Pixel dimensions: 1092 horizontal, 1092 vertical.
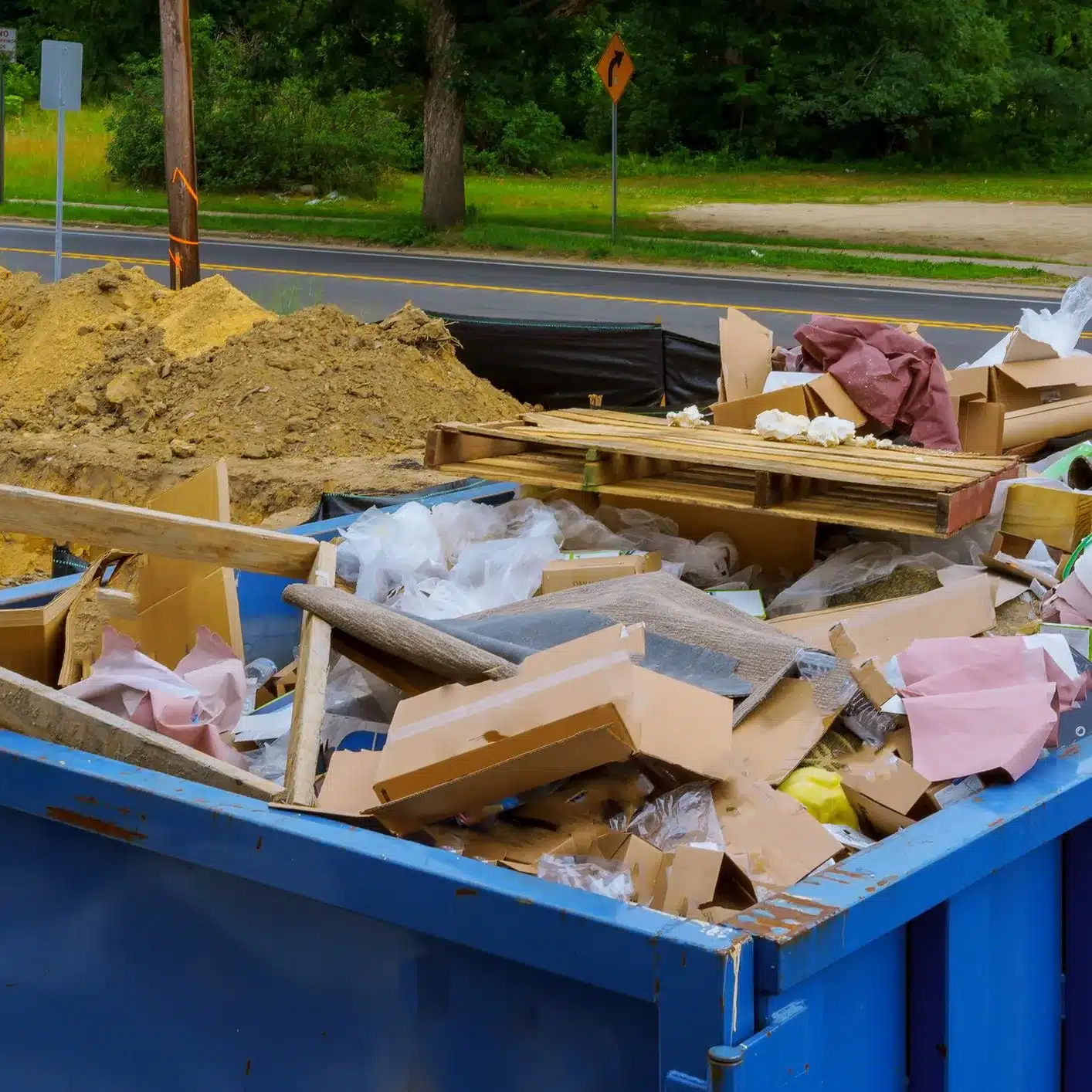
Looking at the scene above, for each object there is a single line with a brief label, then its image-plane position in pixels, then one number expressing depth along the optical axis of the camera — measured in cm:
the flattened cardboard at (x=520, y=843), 418
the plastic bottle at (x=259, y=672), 651
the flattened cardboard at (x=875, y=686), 509
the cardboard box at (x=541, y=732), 412
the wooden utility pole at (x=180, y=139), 3153
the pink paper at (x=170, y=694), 539
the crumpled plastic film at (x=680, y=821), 440
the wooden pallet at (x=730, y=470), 756
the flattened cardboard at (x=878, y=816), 451
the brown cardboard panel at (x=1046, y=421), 998
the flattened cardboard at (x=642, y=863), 414
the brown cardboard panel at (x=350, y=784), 445
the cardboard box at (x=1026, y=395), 992
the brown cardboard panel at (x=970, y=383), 1009
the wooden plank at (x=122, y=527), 577
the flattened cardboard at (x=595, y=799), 442
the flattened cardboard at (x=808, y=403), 959
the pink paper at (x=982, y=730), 432
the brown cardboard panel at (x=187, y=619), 643
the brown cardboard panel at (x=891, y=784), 445
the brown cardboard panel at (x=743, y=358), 1032
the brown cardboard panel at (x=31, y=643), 629
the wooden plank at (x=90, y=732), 464
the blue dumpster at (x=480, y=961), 336
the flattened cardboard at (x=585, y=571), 701
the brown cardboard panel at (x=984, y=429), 979
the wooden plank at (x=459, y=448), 914
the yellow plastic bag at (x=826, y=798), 475
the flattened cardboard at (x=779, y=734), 488
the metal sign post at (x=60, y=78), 3086
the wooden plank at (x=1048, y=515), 773
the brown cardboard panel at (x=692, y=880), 404
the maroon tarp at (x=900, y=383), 941
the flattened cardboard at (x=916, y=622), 574
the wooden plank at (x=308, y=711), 451
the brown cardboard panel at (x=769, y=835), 429
